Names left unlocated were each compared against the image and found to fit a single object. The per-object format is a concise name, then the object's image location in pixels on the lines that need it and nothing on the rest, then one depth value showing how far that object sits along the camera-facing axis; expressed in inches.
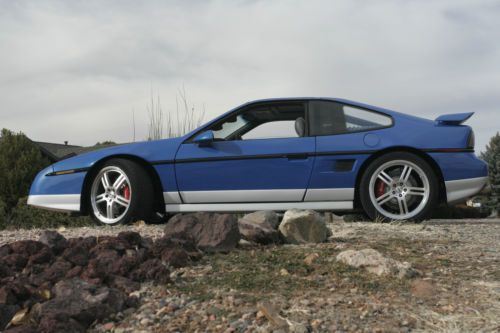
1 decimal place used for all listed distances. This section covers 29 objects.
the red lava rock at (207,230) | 169.6
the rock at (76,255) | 148.6
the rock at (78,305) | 117.5
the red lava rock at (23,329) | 113.8
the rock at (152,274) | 141.5
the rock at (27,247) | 156.4
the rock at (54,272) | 139.1
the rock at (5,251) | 158.9
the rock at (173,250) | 152.3
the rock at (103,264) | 138.9
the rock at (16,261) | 150.4
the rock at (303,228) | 186.4
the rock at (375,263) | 147.3
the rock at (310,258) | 155.1
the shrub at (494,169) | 951.0
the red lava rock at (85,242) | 163.3
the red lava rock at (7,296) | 127.4
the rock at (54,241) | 162.9
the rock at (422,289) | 135.2
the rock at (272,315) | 116.0
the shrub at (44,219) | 412.8
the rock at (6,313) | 123.4
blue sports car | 235.6
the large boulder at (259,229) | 181.8
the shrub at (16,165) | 618.5
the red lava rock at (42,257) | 151.9
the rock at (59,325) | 113.7
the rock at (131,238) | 163.5
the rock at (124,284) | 135.1
